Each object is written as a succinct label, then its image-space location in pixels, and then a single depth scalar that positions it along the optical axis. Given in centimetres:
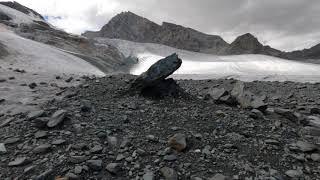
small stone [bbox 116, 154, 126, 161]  283
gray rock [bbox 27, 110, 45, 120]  365
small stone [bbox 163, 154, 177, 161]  282
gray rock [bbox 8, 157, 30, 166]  273
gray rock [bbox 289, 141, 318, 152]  315
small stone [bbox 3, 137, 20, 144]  310
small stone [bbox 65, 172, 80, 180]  250
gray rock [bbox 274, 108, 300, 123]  409
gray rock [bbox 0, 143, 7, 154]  295
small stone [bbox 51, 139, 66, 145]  301
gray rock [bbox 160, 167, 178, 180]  258
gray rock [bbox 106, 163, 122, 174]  264
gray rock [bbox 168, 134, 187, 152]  300
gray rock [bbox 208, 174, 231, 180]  258
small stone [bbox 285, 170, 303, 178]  272
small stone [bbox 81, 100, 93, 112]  391
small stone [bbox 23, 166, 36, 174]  262
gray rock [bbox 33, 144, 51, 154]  289
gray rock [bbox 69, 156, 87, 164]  272
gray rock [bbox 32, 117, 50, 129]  337
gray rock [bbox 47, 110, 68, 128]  340
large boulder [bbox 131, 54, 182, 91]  460
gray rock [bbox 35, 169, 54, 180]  251
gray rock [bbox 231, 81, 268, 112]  429
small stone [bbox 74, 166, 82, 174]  258
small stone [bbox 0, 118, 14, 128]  358
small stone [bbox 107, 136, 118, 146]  308
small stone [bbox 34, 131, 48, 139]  315
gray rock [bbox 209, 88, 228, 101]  461
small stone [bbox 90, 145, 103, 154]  290
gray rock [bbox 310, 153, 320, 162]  298
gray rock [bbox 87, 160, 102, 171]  266
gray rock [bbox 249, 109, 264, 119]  394
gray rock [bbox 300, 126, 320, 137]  368
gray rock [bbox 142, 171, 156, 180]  257
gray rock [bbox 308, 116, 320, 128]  399
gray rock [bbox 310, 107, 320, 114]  479
